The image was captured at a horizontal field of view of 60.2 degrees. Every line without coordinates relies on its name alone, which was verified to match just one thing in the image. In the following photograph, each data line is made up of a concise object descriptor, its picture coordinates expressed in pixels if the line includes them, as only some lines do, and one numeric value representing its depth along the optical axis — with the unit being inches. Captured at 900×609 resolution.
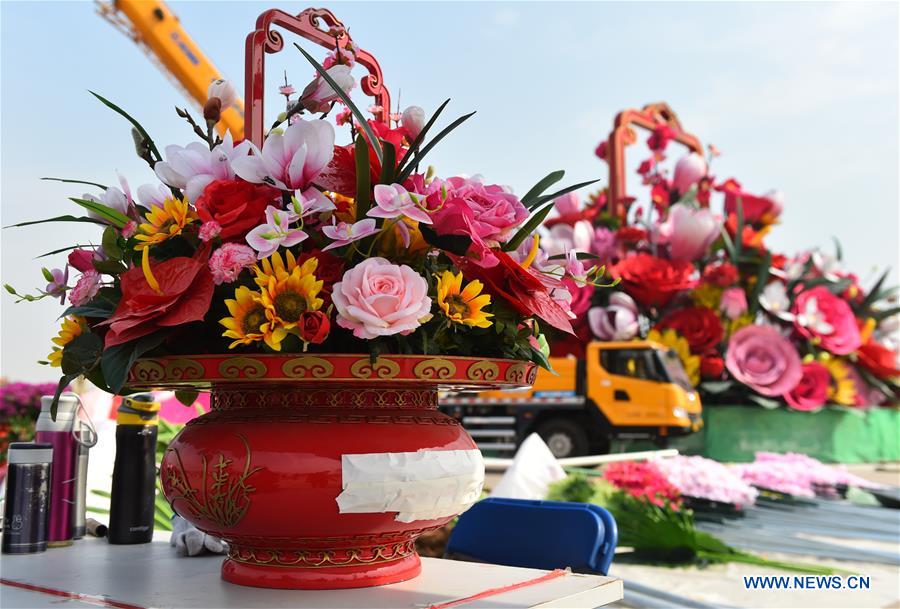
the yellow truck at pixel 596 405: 253.0
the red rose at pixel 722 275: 259.3
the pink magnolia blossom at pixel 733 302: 259.0
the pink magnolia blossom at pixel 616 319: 266.6
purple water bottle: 51.4
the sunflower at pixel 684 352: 263.9
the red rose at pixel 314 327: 31.5
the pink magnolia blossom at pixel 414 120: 40.1
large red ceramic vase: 33.7
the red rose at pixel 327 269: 34.2
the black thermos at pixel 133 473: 52.2
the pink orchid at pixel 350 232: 33.0
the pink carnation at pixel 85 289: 37.7
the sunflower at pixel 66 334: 37.1
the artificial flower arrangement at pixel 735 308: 258.2
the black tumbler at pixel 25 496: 48.3
